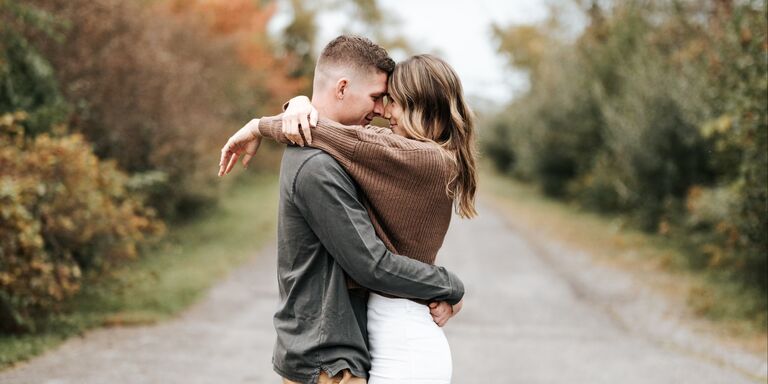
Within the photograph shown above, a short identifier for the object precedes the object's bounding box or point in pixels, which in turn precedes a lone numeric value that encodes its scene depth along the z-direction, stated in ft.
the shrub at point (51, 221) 20.48
